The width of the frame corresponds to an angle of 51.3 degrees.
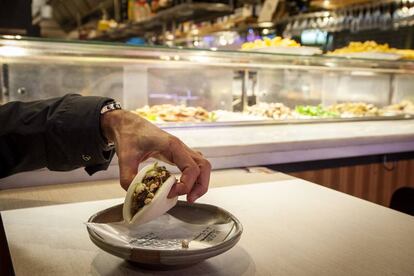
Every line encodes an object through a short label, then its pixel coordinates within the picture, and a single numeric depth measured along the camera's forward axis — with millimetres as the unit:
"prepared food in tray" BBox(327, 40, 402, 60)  2736
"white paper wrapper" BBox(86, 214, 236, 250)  840
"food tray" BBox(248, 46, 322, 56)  2399
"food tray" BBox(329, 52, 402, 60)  2723
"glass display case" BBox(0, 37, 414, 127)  2027
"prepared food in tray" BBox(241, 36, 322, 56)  2410
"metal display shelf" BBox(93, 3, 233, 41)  3871
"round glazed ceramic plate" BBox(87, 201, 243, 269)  757
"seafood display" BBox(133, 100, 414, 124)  2371
